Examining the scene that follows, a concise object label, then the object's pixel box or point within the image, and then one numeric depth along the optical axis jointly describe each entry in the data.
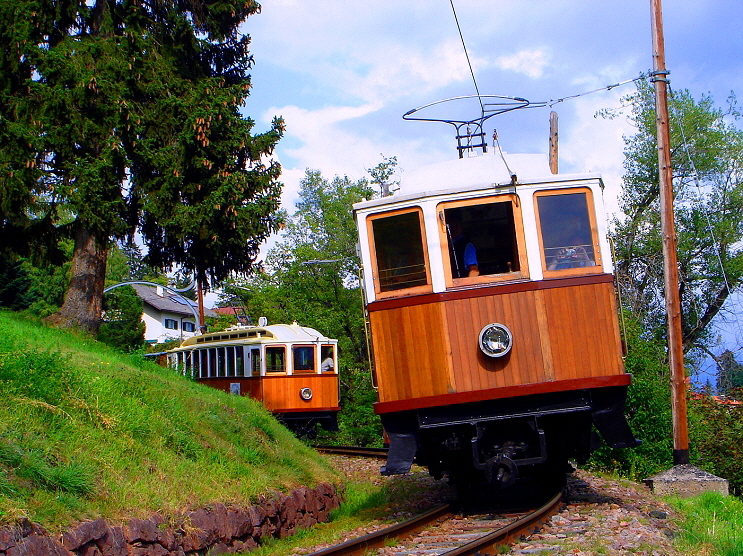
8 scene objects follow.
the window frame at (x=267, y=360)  20.06
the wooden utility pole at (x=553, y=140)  16.47
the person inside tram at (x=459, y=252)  8.33
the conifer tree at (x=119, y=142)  15.13
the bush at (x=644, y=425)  14.71
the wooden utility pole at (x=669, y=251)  12.62
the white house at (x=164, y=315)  63.34
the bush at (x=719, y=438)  14.63
